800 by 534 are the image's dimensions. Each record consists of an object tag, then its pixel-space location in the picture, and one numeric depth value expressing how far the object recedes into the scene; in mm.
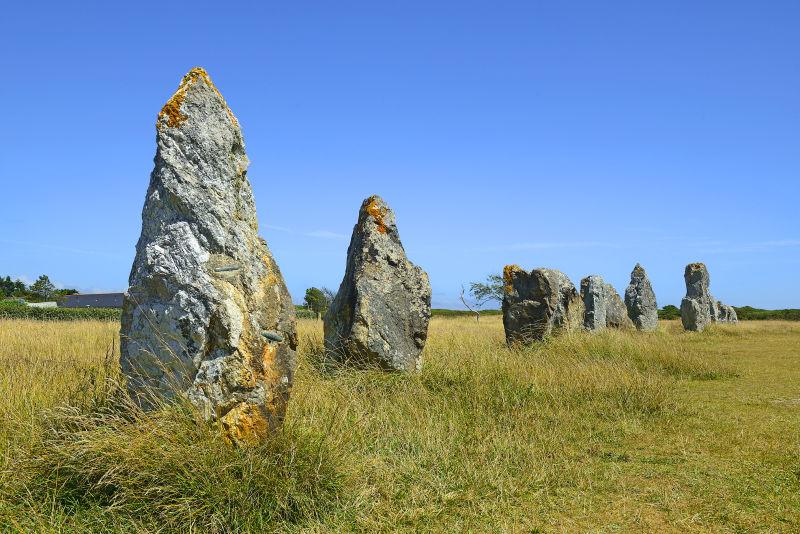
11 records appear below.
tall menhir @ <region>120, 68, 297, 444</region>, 4875
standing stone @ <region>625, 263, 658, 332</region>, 24781
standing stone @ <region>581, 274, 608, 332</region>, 20469
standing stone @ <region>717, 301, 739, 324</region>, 33281
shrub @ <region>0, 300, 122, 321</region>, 23188
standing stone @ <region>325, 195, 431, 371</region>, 9594
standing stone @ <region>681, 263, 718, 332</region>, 24938
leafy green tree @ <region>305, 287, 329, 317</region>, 30922
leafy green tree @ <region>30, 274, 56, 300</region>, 51719
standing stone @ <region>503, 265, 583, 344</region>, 15055
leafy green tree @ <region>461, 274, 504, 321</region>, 46416
